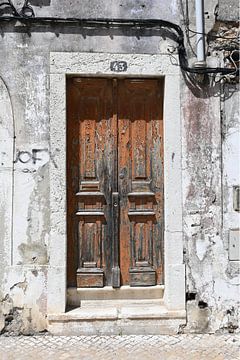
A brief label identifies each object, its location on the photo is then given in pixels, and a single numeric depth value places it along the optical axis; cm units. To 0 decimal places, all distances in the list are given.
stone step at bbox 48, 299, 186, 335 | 529
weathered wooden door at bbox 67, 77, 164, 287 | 558
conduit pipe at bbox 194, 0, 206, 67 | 545
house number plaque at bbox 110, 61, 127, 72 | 545
